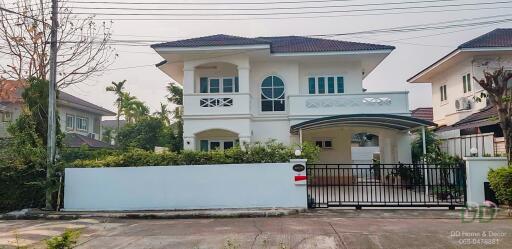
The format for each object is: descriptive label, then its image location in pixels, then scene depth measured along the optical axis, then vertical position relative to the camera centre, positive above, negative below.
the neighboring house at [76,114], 26.88 +3.24
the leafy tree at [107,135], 44.75 +2.34
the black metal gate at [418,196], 11.57 -1.34
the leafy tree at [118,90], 40.31 +6.64
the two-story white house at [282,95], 17.25 +2.63
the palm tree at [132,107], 40.25 +4.88
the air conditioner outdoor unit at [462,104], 18.98 +2.38
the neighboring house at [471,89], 16.01 +3.15
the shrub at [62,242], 5.09 -1.11
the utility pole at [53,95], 12.78 +1.97
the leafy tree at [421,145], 17.32 +0.36
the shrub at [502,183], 10.52 -0.81
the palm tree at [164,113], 32.37 +3.74
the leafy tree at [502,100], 11.23 +1.52
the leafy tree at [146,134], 25.83 +1.41
